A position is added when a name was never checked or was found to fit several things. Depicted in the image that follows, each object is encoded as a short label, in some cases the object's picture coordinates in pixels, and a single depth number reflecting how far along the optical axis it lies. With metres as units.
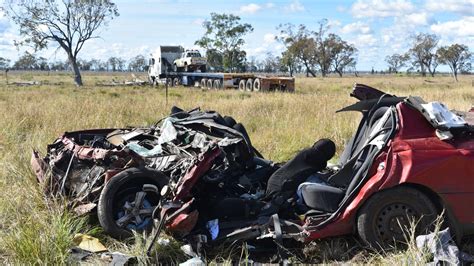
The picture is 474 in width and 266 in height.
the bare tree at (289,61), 78.56
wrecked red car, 4.08
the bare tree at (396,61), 89.77
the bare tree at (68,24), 49.06
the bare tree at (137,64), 106.62
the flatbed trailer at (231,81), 29.32
